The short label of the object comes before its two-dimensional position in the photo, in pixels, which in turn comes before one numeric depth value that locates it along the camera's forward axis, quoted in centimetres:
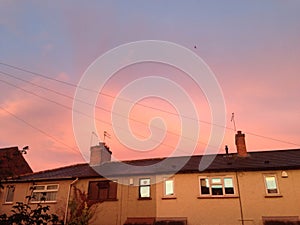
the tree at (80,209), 1839
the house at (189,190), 1675
